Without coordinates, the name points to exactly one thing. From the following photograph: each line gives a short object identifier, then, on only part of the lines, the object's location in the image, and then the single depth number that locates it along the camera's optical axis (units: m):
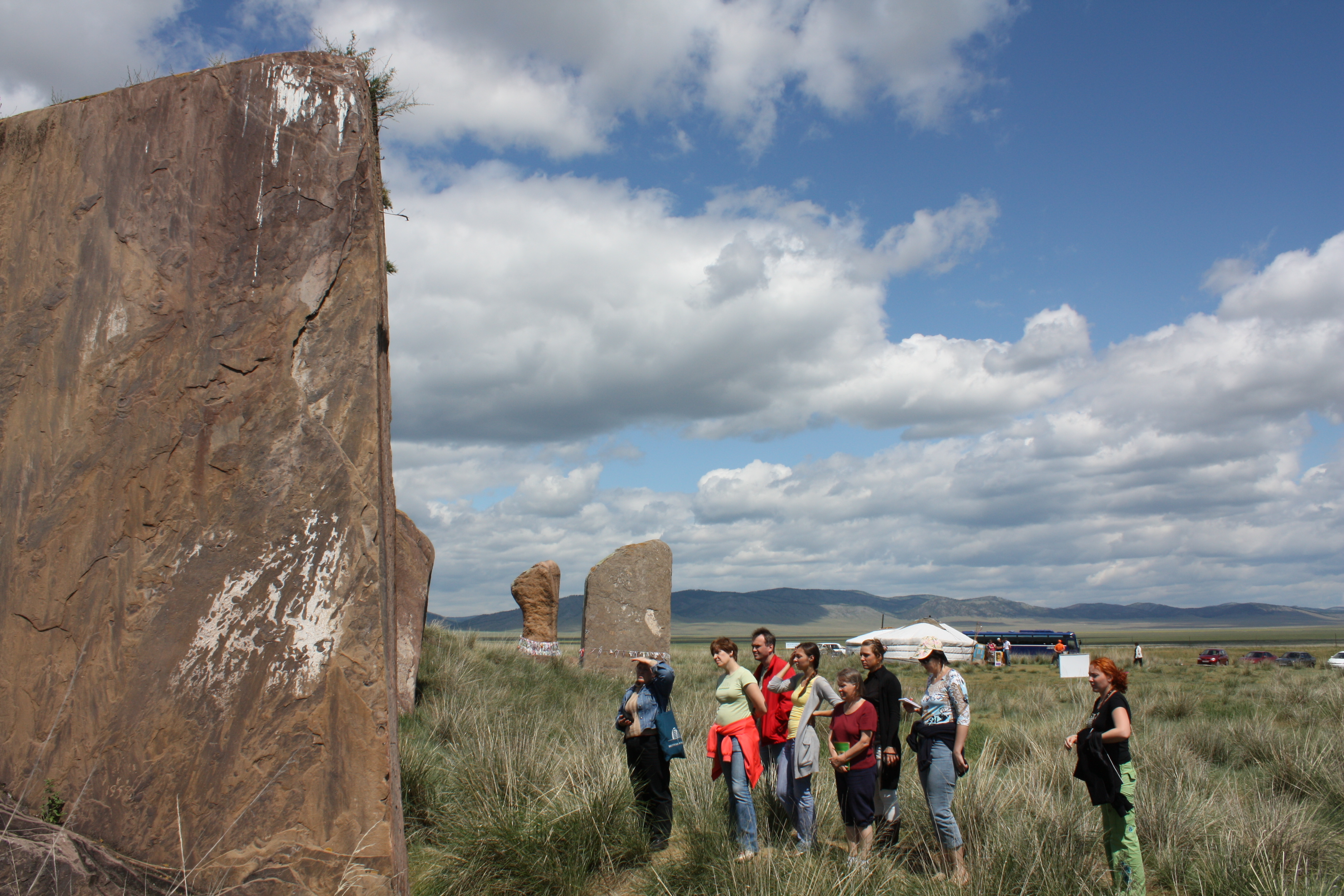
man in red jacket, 5.54
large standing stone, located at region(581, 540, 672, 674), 15.71
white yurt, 36.44
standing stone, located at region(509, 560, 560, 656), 17.94
